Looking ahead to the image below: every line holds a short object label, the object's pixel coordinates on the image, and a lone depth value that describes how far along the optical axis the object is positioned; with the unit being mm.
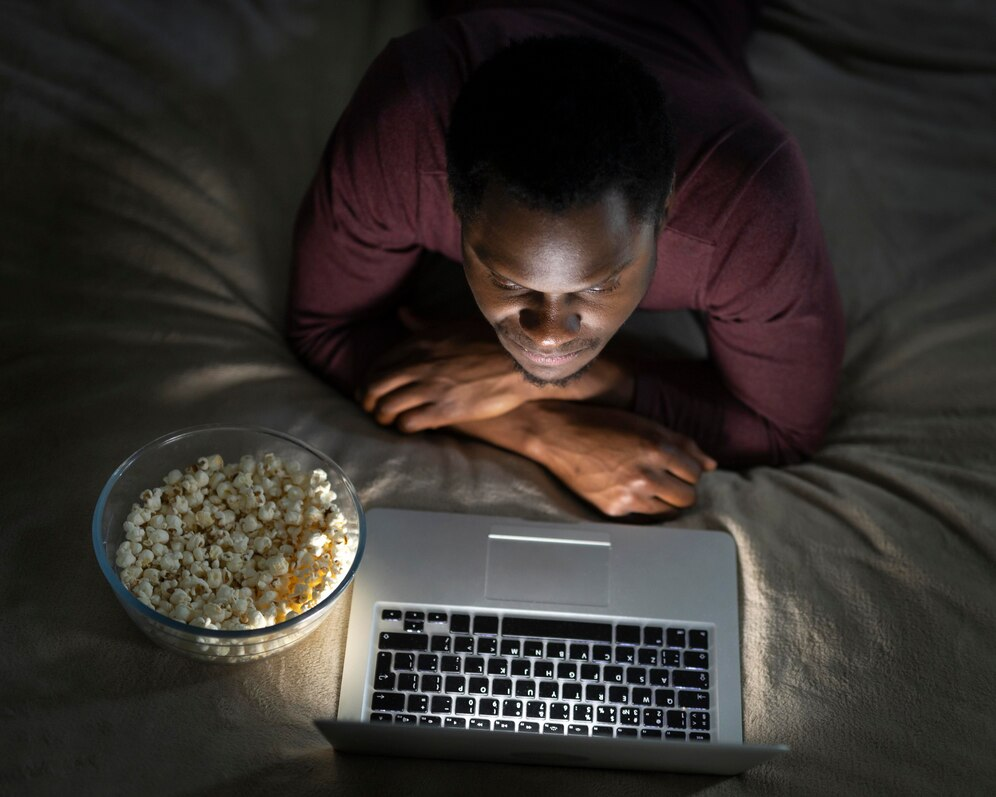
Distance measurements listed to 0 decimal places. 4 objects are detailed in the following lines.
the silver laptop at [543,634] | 1054
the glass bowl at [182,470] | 1000
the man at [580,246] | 905
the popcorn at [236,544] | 1033
